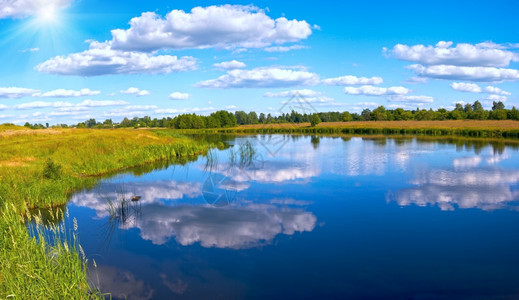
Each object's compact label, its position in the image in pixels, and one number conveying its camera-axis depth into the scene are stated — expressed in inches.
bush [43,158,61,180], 742.5
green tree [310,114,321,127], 3811.5
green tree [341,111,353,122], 5128.0
